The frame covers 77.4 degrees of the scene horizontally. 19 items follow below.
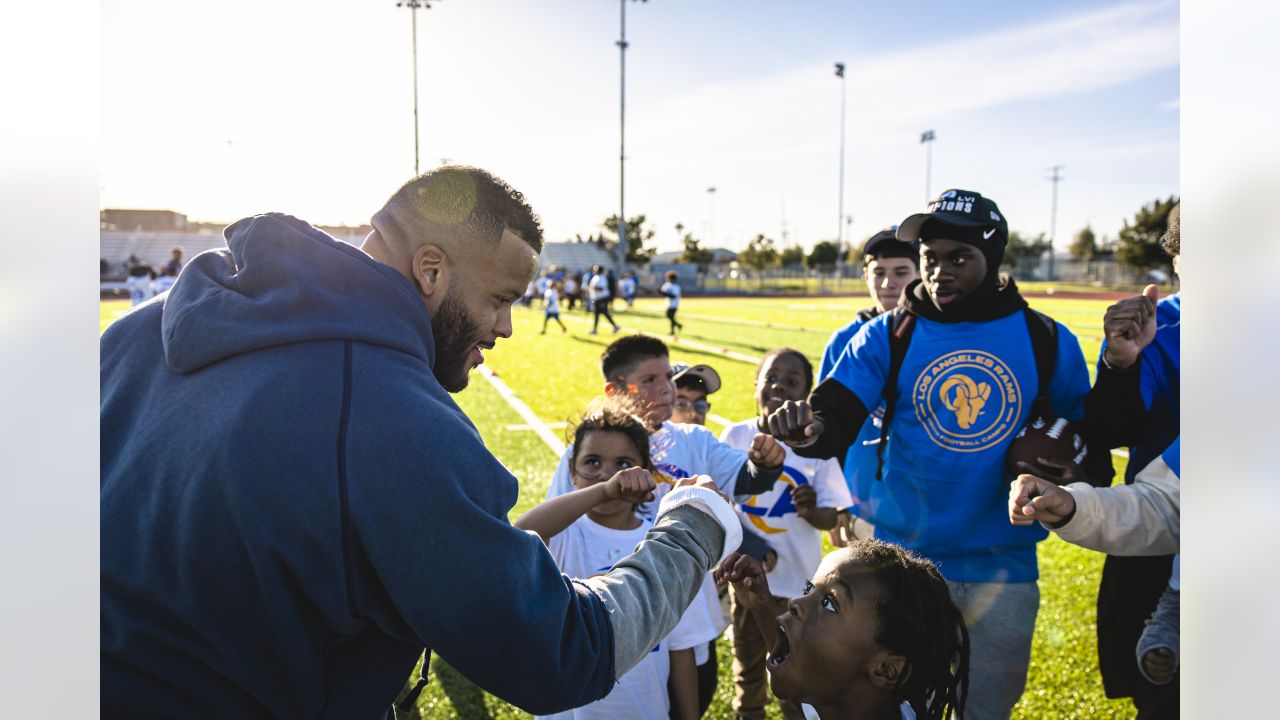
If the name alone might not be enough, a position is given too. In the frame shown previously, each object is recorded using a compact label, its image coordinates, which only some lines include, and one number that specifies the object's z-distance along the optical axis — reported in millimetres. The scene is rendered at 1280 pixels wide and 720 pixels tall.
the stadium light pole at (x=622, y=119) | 41781
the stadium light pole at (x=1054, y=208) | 90600
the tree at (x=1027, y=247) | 82125
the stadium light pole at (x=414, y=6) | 37875
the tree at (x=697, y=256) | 86062
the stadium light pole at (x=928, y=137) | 64875
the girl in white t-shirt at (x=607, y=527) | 2436
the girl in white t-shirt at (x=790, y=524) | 3350
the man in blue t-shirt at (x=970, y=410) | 2701
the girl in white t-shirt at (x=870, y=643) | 2105
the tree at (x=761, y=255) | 85438
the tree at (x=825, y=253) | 79000
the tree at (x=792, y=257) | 89188
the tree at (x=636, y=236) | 80562
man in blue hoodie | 1192
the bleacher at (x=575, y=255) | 82438
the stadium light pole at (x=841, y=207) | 58844
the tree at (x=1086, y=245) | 82438
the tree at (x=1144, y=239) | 63156
